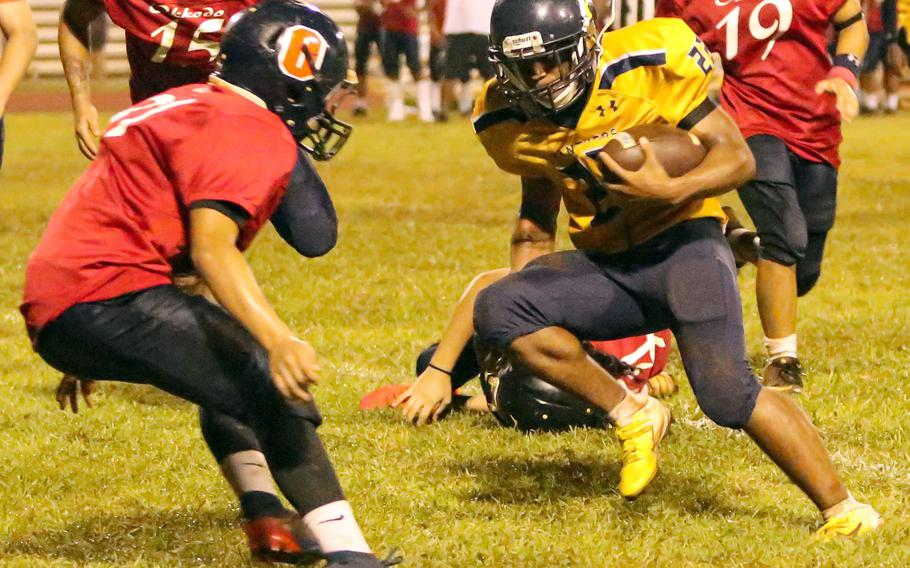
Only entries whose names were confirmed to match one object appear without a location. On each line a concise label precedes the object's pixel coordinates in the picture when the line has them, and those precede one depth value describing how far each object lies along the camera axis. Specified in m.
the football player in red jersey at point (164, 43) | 10.66
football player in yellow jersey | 7.95
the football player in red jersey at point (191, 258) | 6.87
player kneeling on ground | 10.21
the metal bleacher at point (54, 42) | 53.15
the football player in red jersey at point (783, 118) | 11.64
